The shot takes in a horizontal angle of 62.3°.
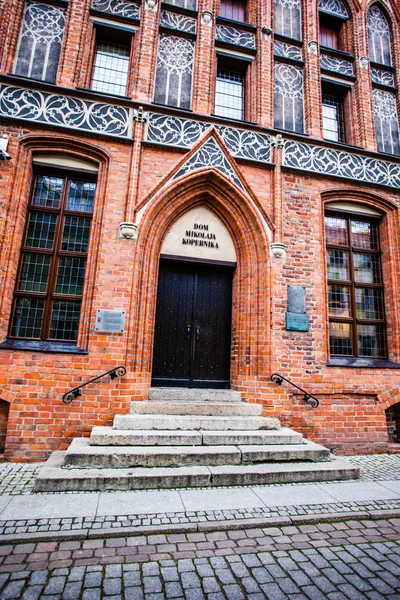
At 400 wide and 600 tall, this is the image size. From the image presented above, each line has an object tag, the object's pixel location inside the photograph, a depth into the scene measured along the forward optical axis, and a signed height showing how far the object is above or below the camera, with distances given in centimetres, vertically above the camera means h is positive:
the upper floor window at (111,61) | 715 +655
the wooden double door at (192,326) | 671 +82
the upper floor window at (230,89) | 784 +660
